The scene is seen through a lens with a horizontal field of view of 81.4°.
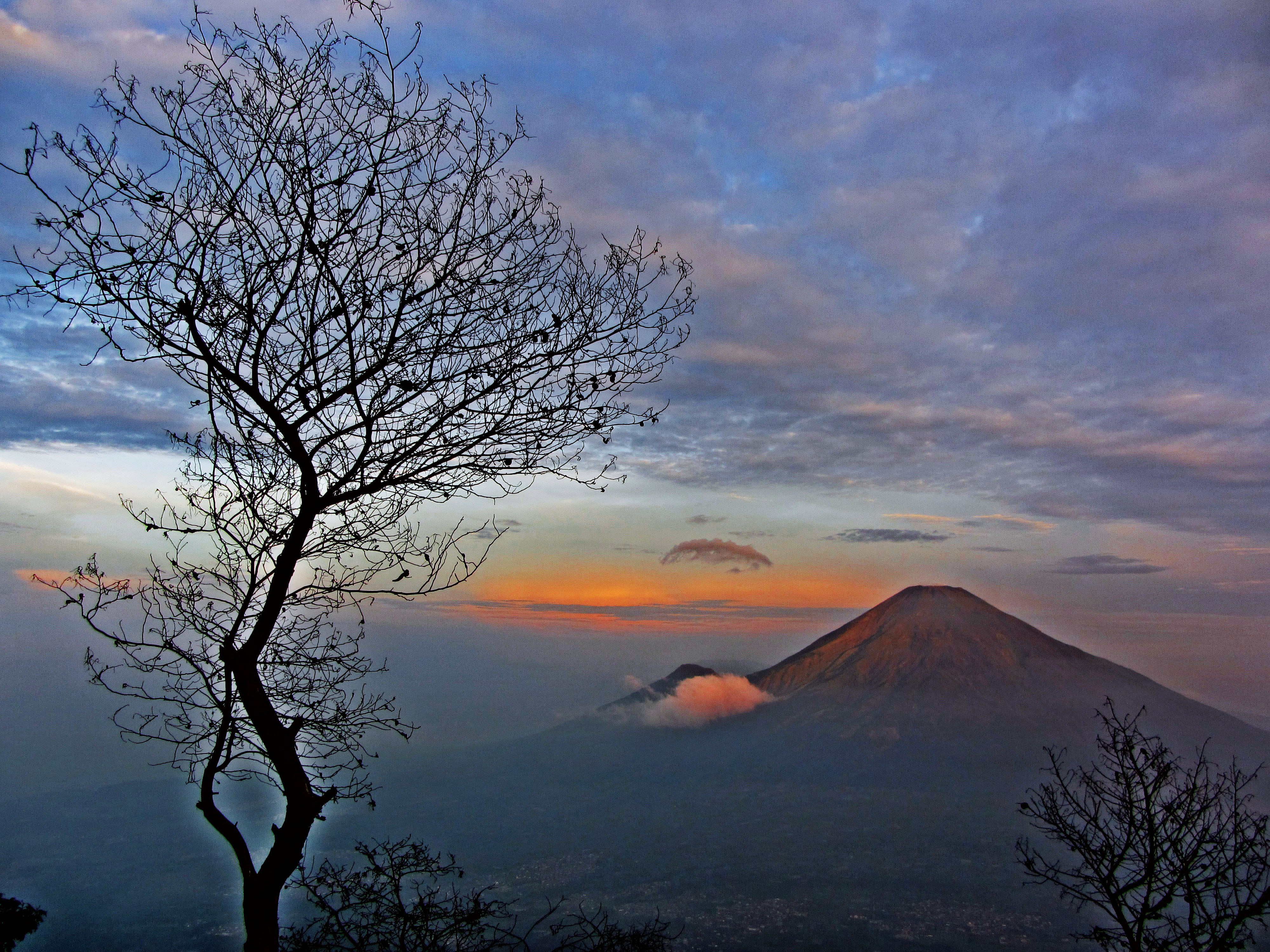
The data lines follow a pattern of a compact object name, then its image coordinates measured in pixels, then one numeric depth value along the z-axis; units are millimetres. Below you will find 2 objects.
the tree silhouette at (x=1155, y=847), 8992
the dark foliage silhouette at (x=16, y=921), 19438
